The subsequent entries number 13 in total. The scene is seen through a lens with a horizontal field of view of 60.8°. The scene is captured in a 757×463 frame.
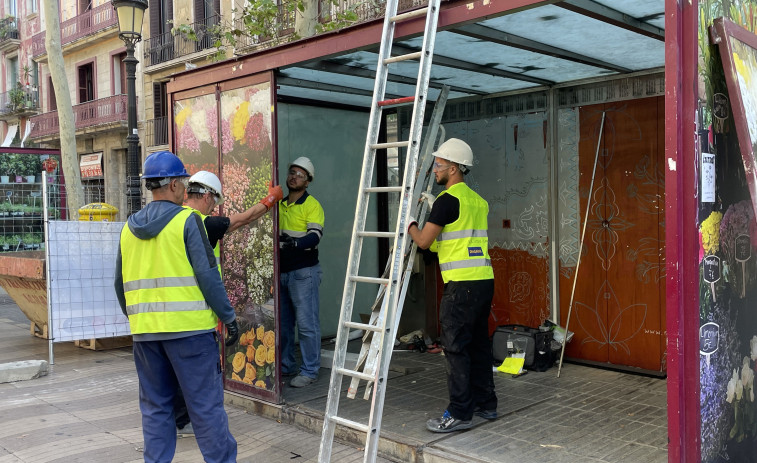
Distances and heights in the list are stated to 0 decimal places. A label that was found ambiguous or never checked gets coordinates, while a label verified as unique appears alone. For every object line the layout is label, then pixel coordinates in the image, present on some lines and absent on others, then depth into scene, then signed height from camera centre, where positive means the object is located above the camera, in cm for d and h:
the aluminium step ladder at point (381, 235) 391 -20
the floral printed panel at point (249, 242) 548 -22
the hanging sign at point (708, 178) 325 +16
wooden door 585 -31
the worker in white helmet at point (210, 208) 449 +7
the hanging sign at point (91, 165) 2547 +222
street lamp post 949 +236
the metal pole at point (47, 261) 755 -47
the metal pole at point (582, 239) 602 -27
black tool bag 619 -130
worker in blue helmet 370 -56
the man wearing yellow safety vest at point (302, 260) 605 -42
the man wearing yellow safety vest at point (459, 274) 454 -43
